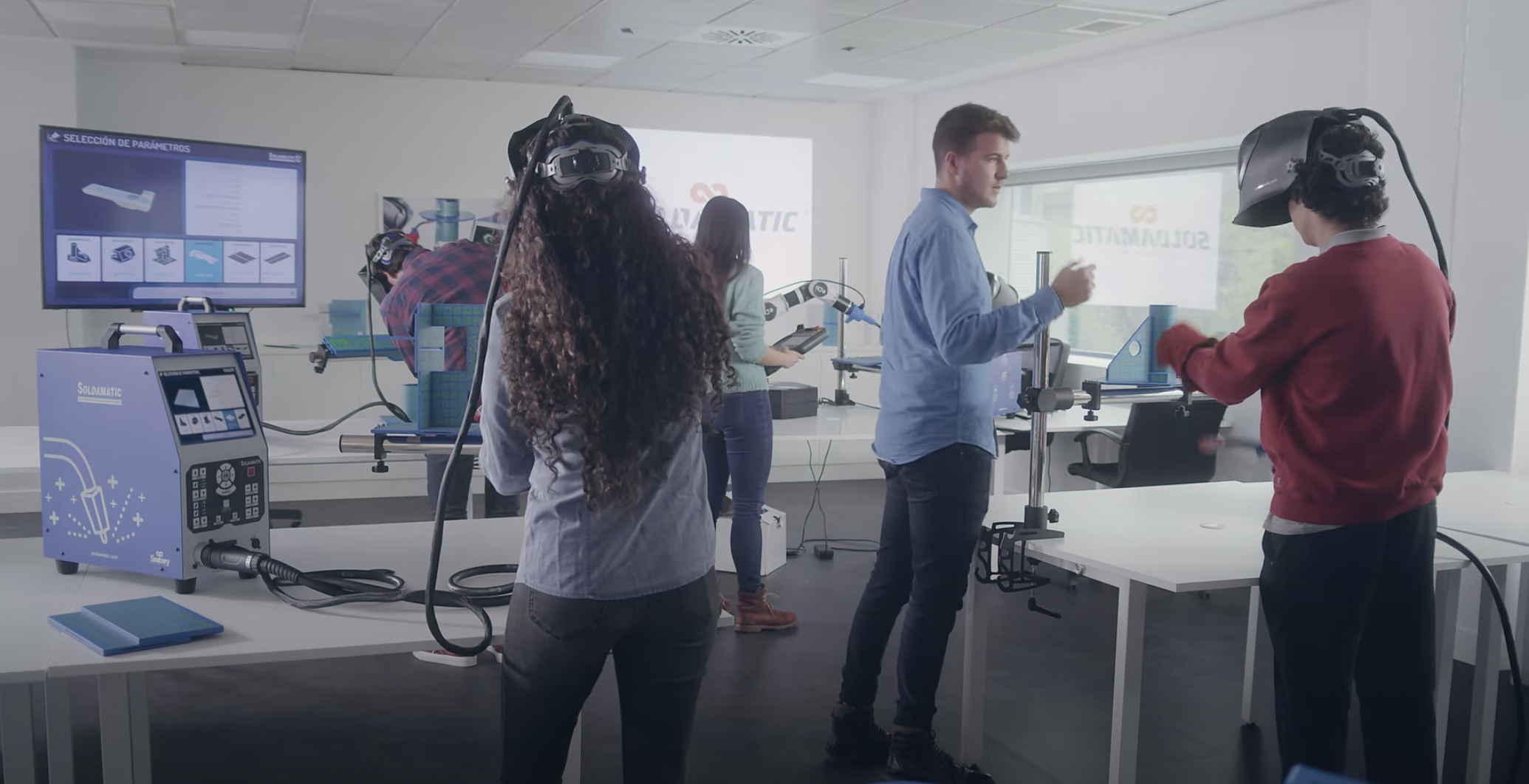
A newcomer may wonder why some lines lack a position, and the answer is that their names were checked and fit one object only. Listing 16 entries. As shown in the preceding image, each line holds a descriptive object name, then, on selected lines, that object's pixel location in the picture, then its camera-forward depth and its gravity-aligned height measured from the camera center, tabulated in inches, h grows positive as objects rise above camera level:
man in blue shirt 90.9 -6.0
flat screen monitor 143.6 +10.7
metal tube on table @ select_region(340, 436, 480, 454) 103.8 -13.3
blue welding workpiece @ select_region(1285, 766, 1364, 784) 29.1 -11.4
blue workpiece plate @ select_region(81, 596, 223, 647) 60.7 -17.9
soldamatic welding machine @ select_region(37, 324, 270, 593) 68.9 -10.0
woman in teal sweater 133.6 -10.8
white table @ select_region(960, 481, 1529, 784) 85.6 -17.6
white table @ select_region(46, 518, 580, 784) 59.5 -18.6
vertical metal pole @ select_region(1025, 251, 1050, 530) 93.7 -9.0
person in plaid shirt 106.2 +2.7
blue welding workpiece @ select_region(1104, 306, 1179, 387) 189.9 -4.9
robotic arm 190.2 +3.4
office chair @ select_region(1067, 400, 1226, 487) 172.6 -17.3
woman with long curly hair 53.0 -6.2
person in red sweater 69.9 -6.8
